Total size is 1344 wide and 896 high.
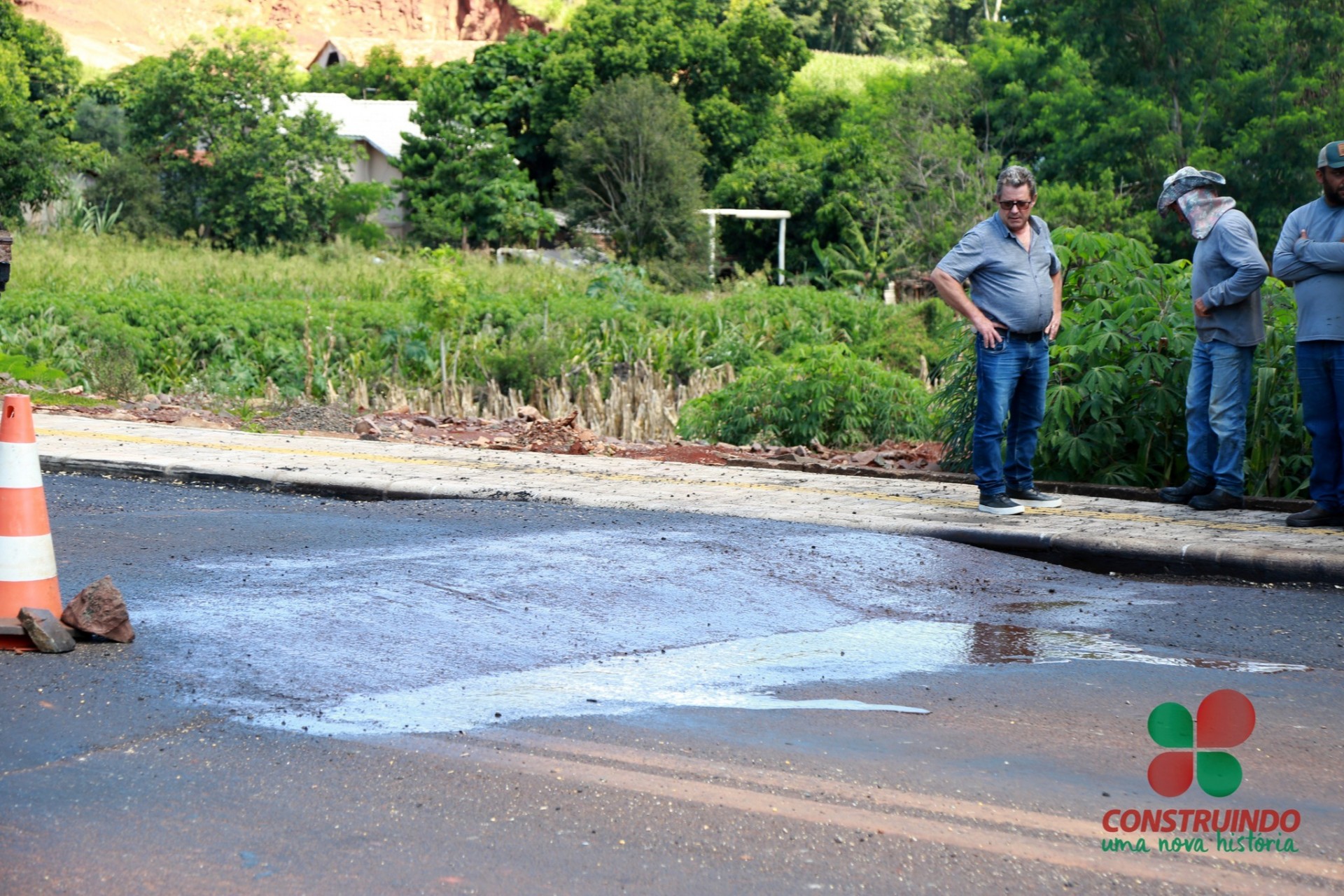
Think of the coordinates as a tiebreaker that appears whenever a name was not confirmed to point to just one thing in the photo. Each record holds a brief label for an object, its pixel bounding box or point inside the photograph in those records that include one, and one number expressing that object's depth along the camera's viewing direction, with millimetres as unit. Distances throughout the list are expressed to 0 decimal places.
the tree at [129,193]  49062
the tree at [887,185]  40688
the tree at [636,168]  45250
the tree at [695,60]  54531
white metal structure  46156
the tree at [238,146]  48812
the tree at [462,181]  49875
